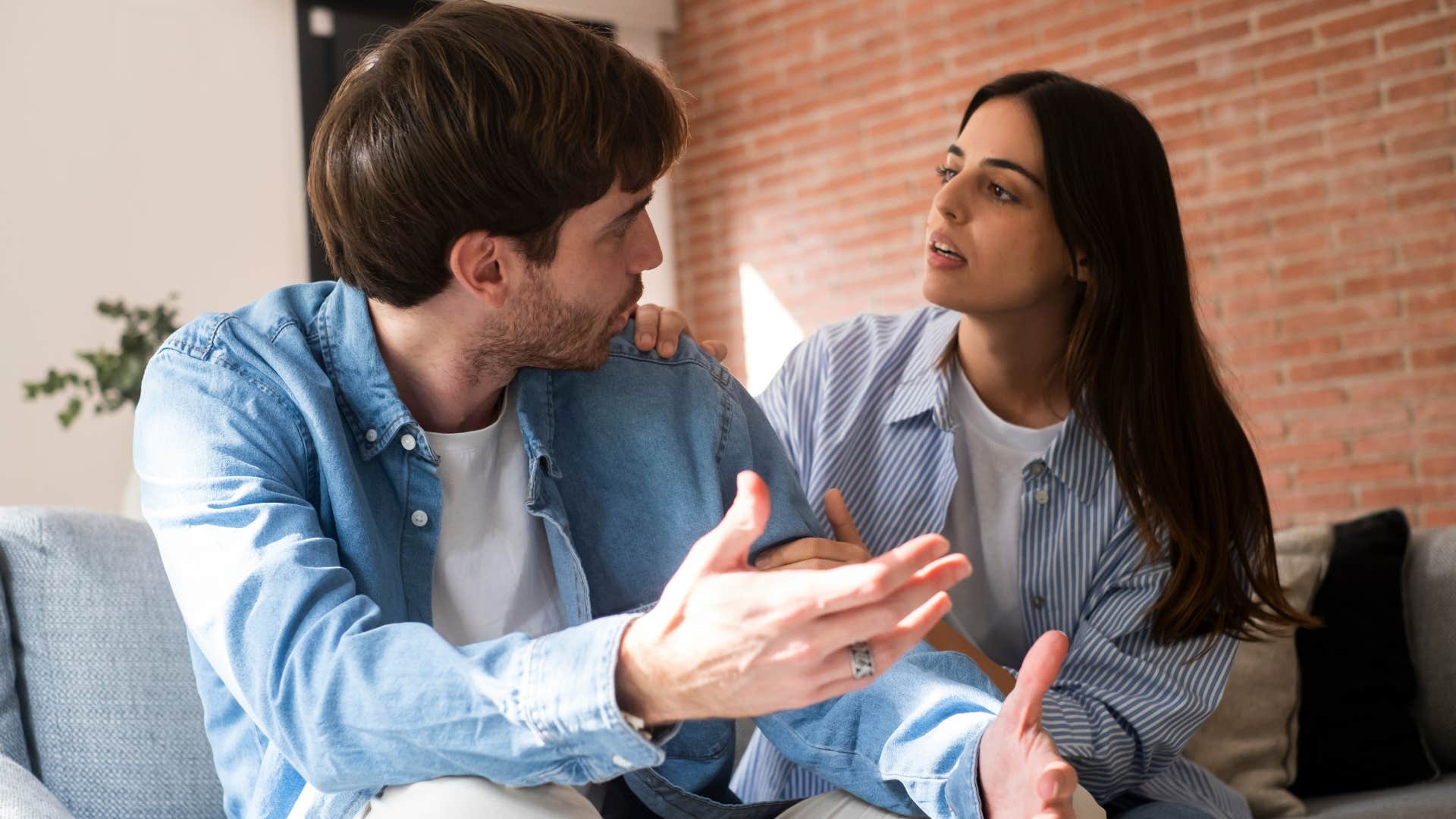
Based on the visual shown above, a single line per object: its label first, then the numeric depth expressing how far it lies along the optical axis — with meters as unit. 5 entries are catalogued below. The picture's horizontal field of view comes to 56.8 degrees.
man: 0.92
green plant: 3.25
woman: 1.66
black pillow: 2.18
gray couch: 1.50
